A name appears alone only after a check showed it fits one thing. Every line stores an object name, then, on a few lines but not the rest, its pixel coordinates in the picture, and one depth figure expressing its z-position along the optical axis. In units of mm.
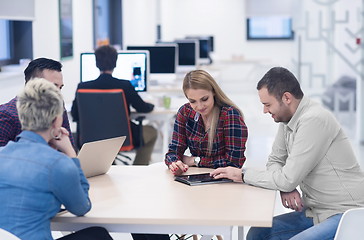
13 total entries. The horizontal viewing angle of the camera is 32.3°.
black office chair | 5117
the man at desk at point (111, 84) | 5234
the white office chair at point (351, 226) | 2318
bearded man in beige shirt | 2725
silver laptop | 2871
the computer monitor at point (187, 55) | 8719
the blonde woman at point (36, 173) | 2213
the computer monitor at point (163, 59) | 7414
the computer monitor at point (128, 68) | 5914
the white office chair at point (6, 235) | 2070
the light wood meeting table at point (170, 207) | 2365
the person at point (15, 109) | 3074
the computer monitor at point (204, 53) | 10969
